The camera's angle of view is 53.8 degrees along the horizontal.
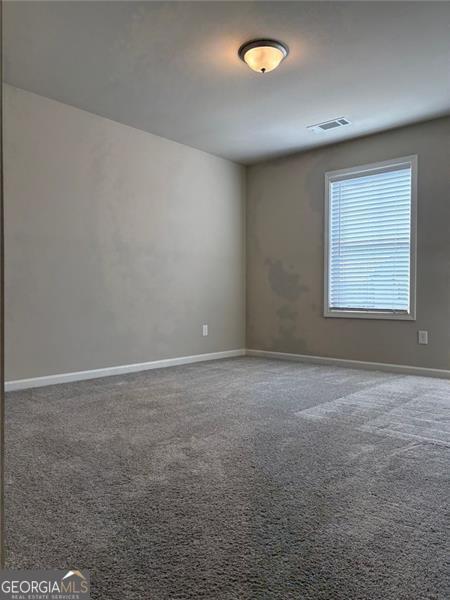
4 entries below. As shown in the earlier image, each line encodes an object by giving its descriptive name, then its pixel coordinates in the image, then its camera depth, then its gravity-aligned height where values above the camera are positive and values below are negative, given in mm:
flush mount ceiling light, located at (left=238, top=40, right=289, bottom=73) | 2916 +1651
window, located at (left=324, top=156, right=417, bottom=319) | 4402 +627
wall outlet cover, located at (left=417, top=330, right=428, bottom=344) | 4266 -352
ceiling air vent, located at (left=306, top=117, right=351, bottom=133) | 4262 +1729
